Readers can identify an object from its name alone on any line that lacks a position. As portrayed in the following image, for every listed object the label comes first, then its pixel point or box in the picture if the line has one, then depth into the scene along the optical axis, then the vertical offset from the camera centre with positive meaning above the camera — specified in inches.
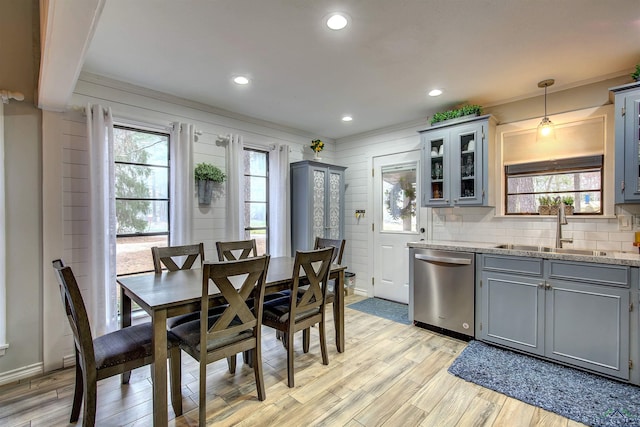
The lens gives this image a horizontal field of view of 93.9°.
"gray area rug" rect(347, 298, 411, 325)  152.2 -55.1
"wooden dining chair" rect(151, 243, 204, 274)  105.5 -16.3
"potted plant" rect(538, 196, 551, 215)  126.6 +1.4
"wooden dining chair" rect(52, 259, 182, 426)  65.2 -33.8
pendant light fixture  118.4 +33.3
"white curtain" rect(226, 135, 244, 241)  146.6 +11.3
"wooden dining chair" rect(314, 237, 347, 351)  113.2 -17.5
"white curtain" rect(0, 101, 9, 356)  91.8 -17.2
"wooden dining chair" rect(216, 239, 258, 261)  121.8 -16.4
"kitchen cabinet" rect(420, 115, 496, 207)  133.6 +22.0
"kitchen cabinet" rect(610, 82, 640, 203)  99.3 +22.4
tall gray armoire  171.9 +4.6
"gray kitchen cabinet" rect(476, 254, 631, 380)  93.0 -35.2
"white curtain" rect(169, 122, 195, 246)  129.2 +10.5
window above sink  114.4 +24.8
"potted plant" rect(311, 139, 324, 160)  184.5 +39.3
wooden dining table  69.5 -22.7
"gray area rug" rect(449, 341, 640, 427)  78.5 -54.0
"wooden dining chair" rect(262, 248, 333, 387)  92.7 -32.7
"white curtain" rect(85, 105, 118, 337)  108.0 -4.8
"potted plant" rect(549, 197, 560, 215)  124.4 +1.8
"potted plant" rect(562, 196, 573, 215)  122.0 +0.9
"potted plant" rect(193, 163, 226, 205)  136.3 +14.8
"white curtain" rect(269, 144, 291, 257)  167.0 +3.9
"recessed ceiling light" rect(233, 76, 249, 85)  114.9 +50.8
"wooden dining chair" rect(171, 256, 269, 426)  73.0 -31.1
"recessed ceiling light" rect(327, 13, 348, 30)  78.5 +50.8
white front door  173.0 -5.9
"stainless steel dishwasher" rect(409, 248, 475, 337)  123.0 -35.1
